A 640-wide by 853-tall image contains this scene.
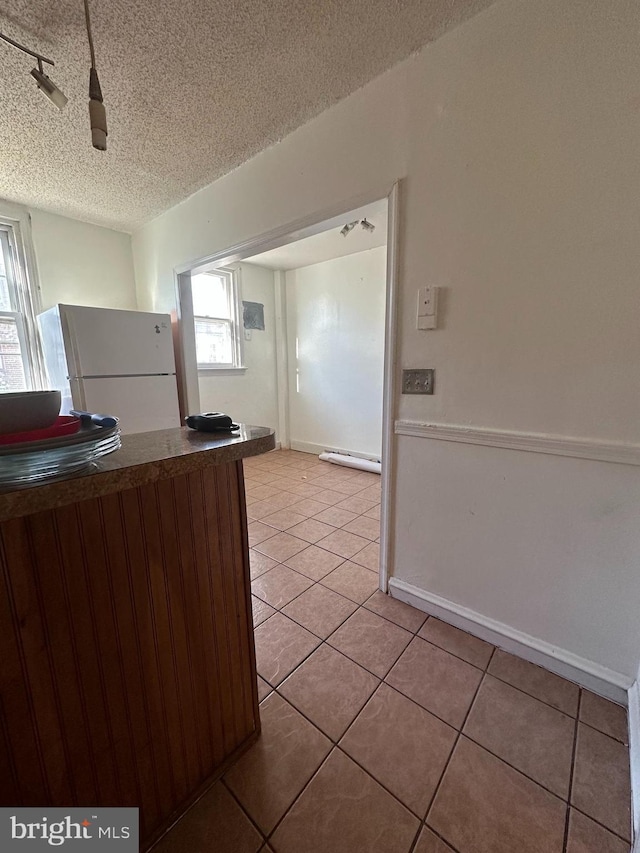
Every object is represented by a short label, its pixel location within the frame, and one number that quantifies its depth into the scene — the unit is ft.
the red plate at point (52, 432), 1.89
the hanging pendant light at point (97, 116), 3.29
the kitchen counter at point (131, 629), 1.98
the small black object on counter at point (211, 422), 3.18
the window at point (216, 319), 12.70
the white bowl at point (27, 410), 1.89
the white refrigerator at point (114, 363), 7.70
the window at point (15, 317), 8.71
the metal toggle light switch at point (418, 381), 4.83
